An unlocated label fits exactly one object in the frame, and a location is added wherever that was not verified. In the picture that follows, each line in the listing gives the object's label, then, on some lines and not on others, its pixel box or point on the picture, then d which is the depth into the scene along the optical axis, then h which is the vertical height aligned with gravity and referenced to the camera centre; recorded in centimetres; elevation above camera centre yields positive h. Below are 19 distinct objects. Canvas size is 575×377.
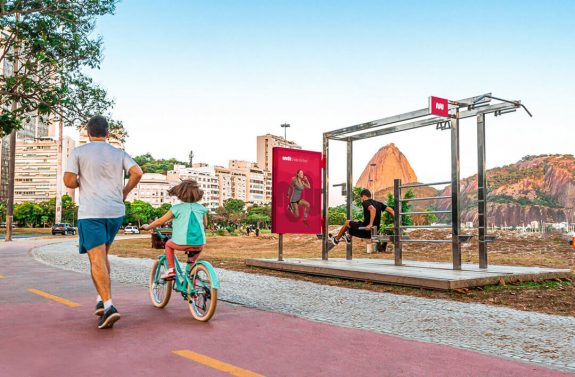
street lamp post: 6712 +1219
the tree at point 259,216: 12200 +231
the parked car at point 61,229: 5934 -45
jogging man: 565 +29
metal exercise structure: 995 +151
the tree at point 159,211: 13506 +356
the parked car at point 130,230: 8794 -77
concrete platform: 857 -79
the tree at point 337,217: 8450 +141
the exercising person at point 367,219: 1185 +16
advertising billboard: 1229 +79
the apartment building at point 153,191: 18762 +1170
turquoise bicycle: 585 -70
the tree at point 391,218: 2069 +40
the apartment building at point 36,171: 18488 +1809
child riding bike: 634 +4
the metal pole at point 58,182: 5806 +498
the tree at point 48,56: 1565 +510
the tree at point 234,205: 12564 +478
